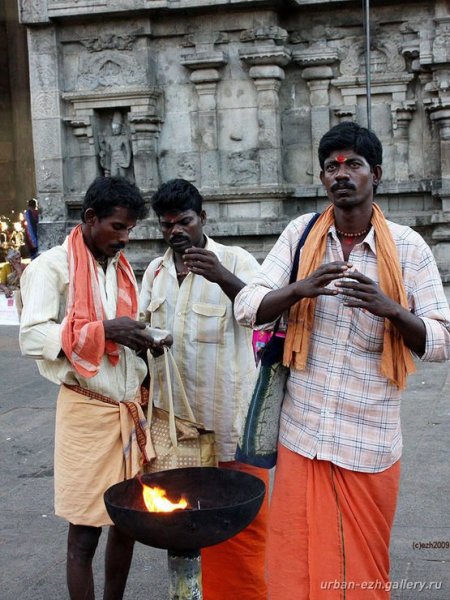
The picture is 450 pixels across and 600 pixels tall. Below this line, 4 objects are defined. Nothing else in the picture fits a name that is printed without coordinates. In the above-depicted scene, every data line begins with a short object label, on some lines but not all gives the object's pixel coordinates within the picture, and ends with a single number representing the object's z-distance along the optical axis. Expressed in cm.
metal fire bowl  273
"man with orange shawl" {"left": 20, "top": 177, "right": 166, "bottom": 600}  337
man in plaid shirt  293
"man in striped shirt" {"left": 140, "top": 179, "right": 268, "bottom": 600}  368
